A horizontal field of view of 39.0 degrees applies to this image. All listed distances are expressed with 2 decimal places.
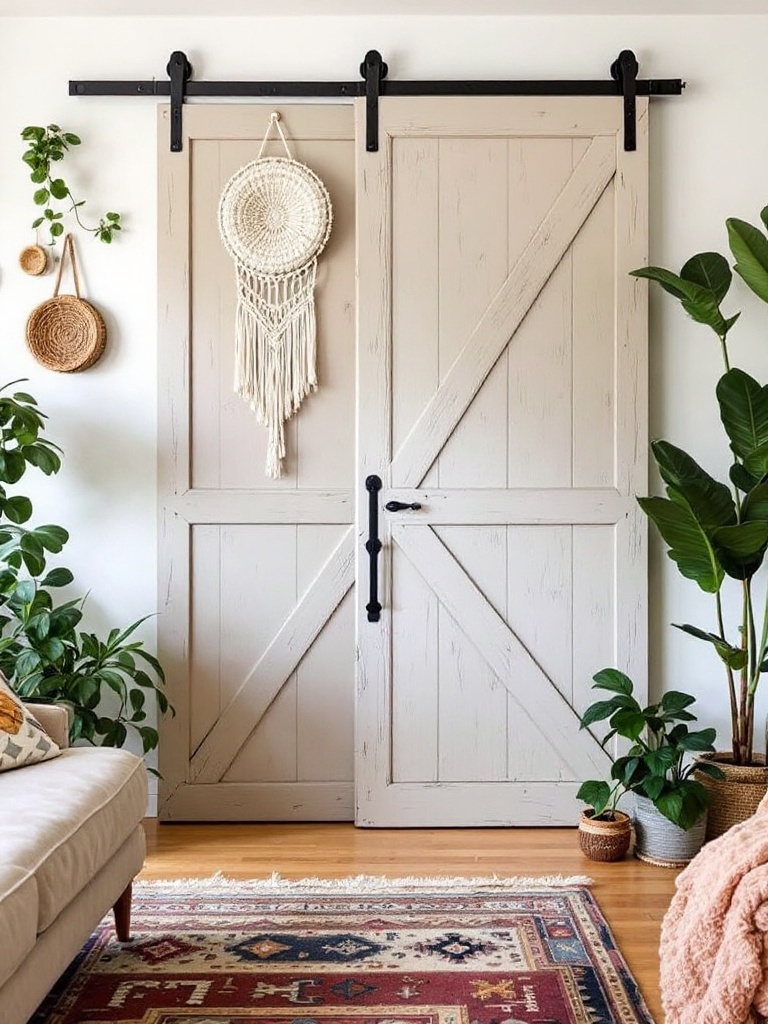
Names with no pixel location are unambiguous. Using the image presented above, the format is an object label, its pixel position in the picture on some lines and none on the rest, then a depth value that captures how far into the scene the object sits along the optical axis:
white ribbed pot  3.34
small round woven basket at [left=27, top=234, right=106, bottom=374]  3.77
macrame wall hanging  3.74
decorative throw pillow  2.48
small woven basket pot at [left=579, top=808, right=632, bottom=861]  3.36
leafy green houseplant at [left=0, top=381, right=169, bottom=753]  3.40
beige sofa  1.88
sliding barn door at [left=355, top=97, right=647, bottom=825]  3.73
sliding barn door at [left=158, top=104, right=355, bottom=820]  3.78
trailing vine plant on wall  3.72
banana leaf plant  3.28
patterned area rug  2.34
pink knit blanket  1.75
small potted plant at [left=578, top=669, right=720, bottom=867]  3.27
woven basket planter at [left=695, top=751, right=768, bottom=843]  3.35
